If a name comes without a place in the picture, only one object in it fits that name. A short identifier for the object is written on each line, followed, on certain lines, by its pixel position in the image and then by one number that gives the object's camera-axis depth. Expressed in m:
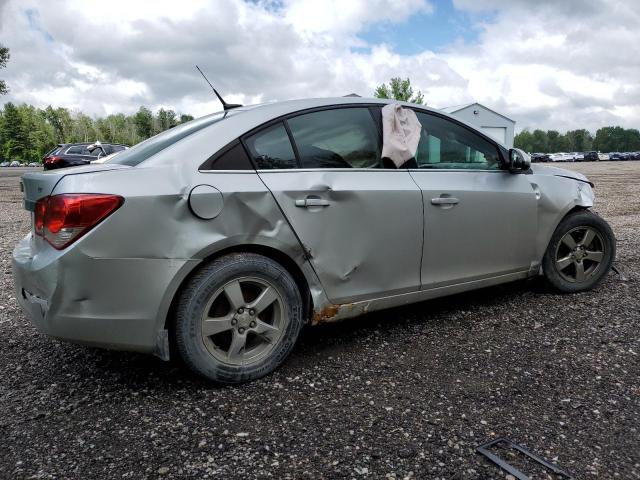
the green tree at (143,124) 114.81
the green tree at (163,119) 114.15
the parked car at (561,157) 75.50
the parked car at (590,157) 74.62
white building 28.88
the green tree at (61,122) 103.75
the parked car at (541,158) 67.06
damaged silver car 2.45
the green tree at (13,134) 93.75
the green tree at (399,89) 46.33
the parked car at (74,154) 20.02
